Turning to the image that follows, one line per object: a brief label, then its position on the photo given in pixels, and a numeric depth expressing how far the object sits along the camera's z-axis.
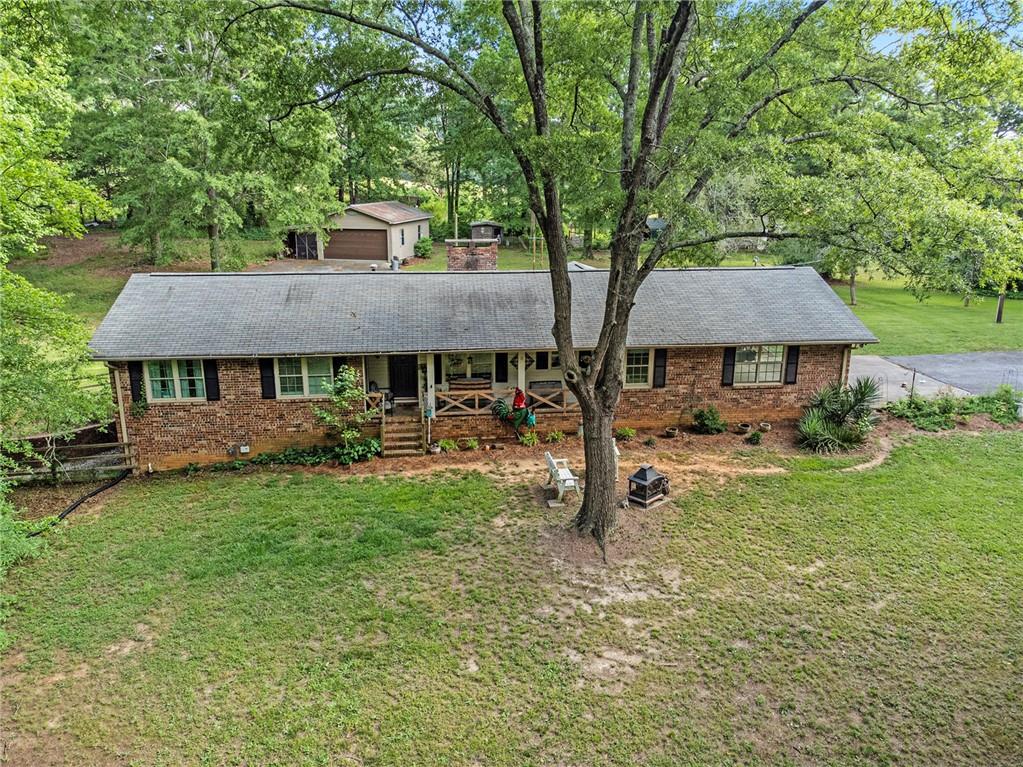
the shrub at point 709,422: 16.62
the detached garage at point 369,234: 34.44
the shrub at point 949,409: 17.59
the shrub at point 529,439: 16.12
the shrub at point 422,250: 37.94
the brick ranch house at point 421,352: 15.02
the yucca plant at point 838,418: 15.88
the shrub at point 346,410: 15.21
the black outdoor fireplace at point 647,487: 12.91
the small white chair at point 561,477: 13.07
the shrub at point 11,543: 9.13
